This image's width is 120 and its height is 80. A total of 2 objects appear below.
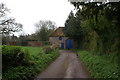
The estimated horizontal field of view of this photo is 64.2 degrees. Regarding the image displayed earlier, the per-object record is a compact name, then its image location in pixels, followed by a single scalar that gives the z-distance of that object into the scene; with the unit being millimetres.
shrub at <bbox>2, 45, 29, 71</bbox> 5307
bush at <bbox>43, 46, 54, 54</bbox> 12023
